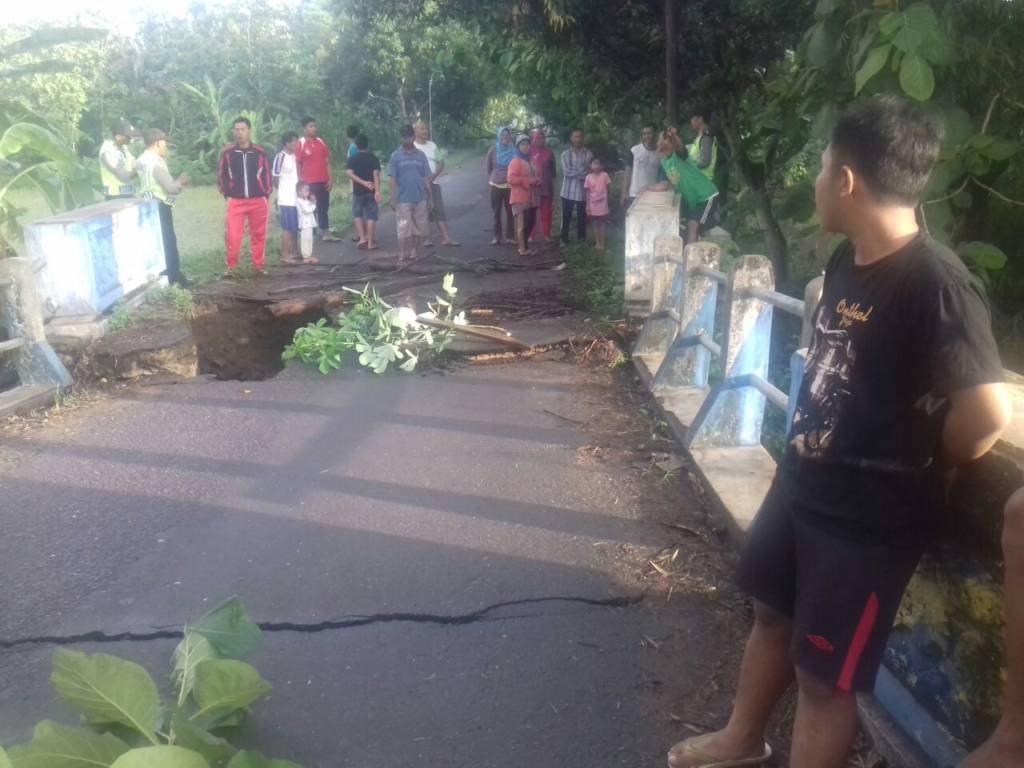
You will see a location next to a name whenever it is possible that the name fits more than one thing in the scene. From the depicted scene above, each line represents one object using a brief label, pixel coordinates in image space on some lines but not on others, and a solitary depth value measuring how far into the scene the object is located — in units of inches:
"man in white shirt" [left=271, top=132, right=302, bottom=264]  490.6
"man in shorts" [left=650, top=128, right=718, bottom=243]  422.6
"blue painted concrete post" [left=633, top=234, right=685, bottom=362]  280.5
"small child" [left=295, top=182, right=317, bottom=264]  495.8
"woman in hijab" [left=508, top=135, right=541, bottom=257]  517.3
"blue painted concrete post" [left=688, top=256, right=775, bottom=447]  198.2
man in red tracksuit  454.0
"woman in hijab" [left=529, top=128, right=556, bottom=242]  553.9
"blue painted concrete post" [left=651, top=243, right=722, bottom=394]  242.3
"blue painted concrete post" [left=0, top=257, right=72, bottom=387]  282.4
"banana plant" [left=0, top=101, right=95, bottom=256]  325.7
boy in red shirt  527.2
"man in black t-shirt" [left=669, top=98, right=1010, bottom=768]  82.3
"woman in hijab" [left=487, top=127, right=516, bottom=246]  555.2
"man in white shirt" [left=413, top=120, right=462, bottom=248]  526.0
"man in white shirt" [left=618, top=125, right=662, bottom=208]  478.3
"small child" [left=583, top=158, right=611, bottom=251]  510.9
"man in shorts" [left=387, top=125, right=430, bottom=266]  479.5
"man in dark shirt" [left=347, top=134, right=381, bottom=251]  521.3
